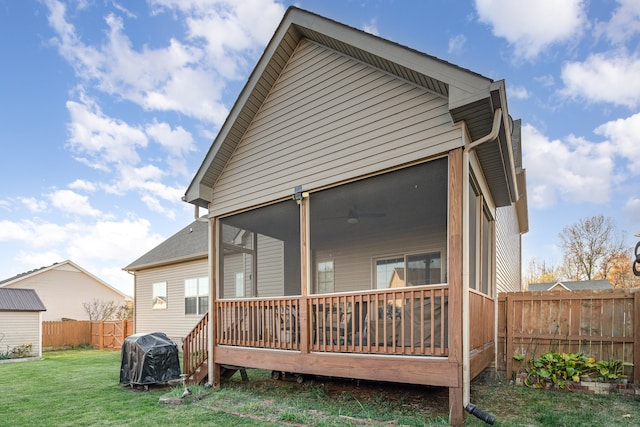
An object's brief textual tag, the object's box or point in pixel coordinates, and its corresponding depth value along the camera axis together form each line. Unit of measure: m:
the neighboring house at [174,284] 14.22
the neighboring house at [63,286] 21.61
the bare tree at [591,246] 28.30
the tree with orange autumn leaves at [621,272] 26.83
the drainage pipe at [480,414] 4.29
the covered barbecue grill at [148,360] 7.70
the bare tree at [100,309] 23.36
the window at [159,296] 15.57
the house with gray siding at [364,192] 4.74
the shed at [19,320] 14.62
